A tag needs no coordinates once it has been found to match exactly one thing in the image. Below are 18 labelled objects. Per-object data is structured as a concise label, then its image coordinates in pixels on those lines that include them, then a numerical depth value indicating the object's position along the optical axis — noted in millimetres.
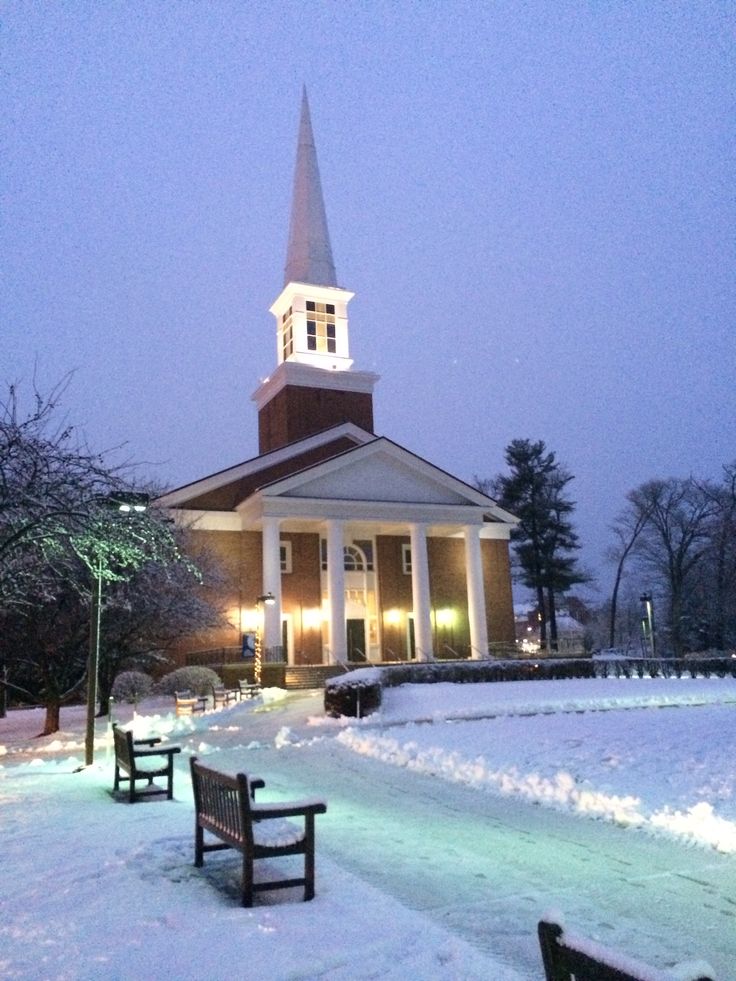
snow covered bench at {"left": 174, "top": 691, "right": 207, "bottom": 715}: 22094
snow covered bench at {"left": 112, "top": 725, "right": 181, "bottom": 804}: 10016
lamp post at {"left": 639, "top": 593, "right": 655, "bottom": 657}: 37012
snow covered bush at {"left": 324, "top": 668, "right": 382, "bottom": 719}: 19781
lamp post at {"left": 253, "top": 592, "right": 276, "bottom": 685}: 29484
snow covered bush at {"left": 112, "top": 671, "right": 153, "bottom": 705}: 25719
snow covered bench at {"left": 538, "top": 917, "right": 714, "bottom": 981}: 2432
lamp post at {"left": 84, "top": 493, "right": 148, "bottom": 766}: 12039
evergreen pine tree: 54344
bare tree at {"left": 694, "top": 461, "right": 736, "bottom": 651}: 48438
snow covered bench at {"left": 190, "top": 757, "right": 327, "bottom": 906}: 5793
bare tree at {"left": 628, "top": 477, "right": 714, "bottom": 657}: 53031
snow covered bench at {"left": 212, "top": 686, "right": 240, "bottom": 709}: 24531
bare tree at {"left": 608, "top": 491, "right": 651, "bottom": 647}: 55062
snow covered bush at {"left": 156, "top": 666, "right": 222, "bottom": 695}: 26641
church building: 34594
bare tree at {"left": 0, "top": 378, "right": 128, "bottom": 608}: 10344
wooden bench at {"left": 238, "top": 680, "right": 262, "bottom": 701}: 25686
